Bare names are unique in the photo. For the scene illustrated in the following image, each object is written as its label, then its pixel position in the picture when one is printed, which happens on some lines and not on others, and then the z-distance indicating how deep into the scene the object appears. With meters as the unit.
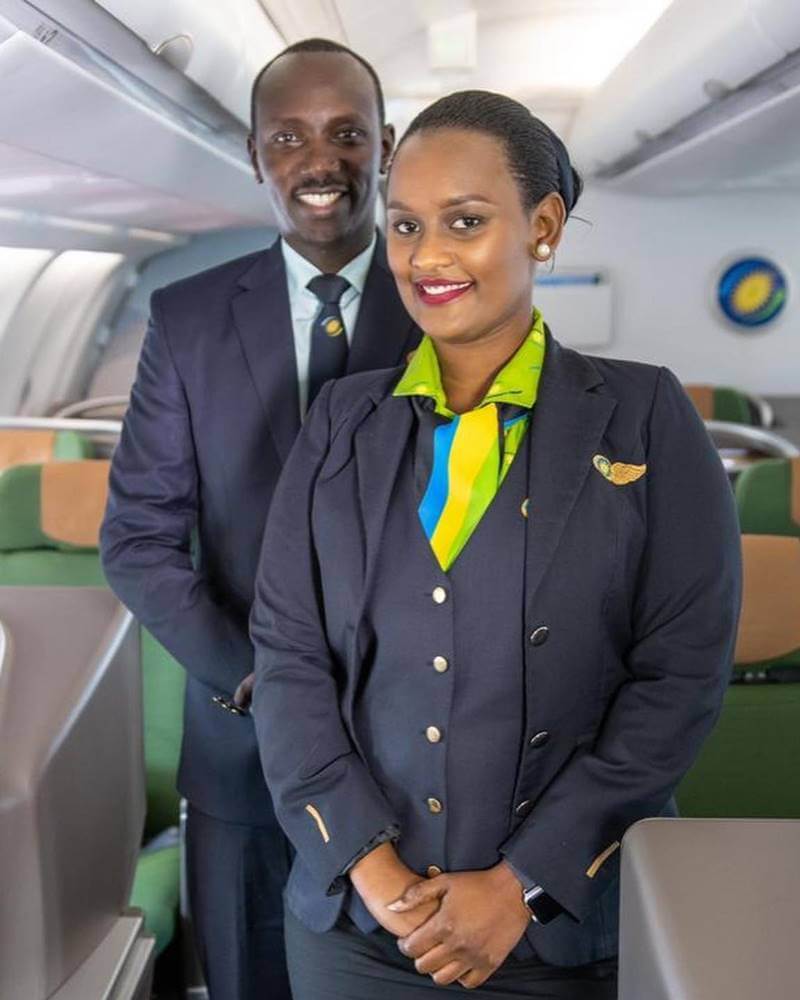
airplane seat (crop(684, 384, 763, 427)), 7.36
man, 1.80
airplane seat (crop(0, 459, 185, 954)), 3.04
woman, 1.36
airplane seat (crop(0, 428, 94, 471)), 4.58
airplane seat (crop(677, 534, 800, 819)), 2.48
